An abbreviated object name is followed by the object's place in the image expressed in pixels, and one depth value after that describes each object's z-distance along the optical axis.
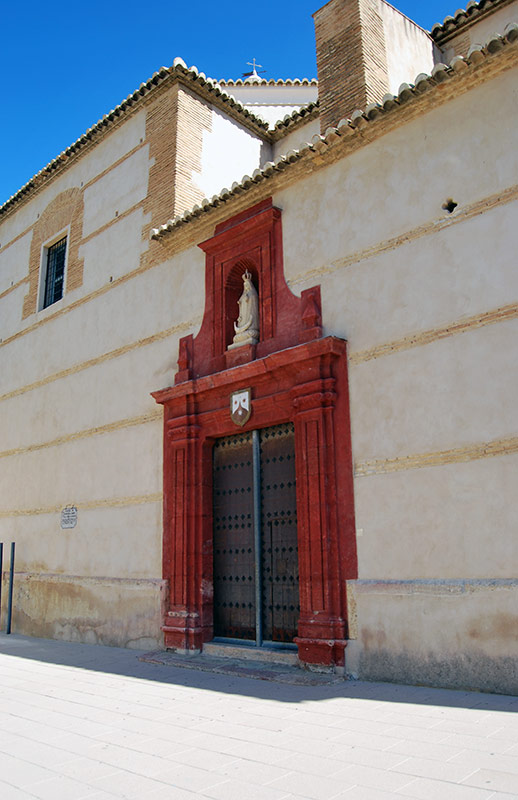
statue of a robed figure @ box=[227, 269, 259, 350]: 7.17
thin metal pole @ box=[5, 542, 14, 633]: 9.89
